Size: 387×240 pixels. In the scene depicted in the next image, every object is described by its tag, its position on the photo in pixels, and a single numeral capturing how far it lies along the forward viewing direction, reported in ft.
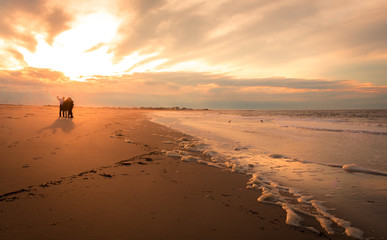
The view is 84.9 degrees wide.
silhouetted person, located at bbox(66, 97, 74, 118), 62.64
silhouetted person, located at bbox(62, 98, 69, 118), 62.69
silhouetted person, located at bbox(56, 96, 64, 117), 61.00
